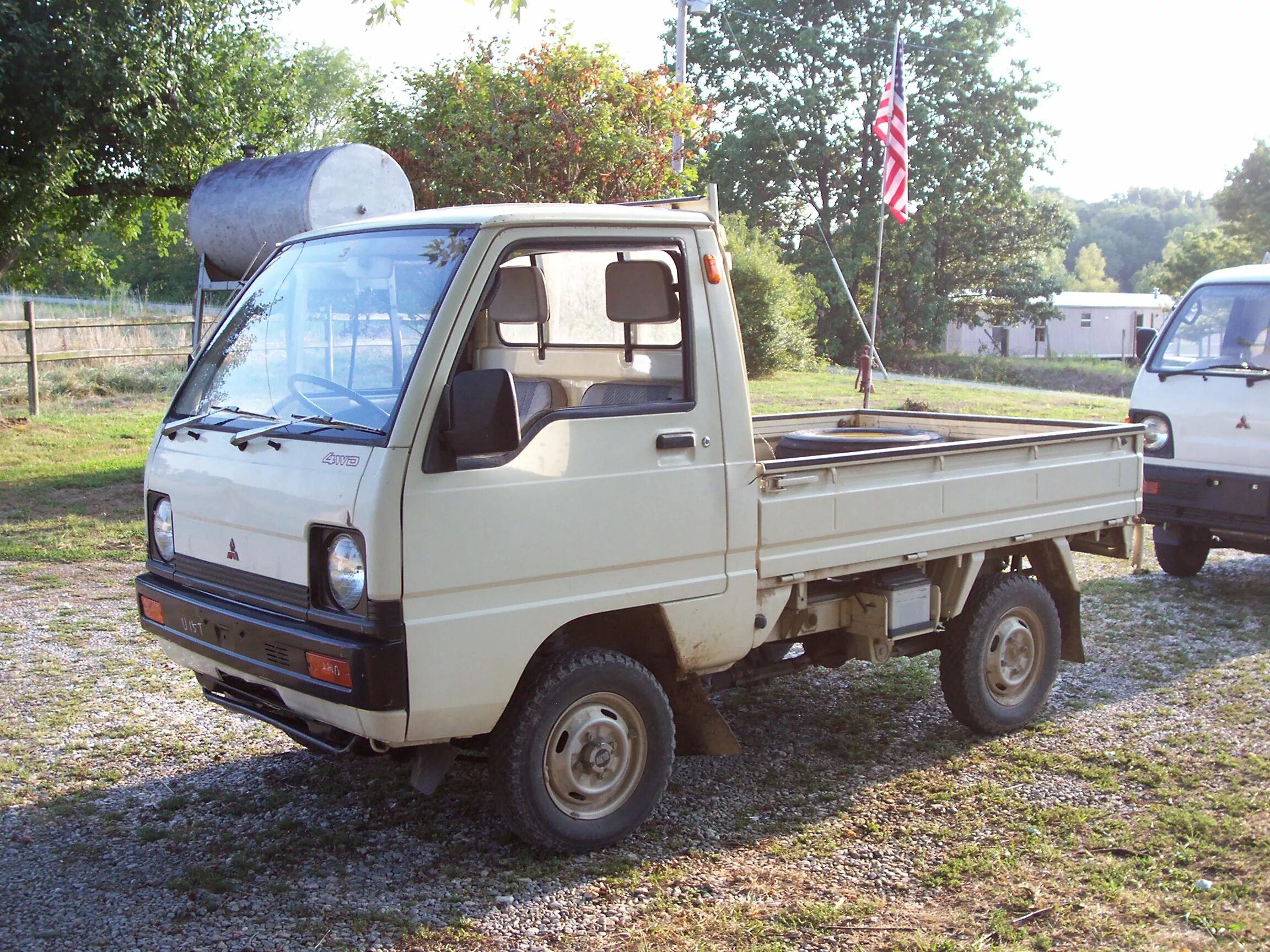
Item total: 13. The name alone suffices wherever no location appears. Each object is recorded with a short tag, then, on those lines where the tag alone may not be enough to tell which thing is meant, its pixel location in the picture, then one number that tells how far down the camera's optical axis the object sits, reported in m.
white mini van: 8.40
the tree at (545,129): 12.41
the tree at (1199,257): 58.06
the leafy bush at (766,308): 28.03
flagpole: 16.89
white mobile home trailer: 60.12
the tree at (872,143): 43.38
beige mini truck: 3.93
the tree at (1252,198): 55.56
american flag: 17.42
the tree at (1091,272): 105.25
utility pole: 20.84
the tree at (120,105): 12.41
